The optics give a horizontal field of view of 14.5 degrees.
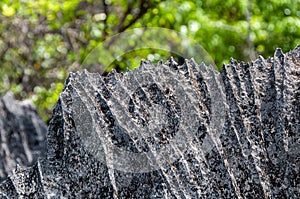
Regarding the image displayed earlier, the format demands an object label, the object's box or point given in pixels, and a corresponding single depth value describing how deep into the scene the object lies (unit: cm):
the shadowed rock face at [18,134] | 805
